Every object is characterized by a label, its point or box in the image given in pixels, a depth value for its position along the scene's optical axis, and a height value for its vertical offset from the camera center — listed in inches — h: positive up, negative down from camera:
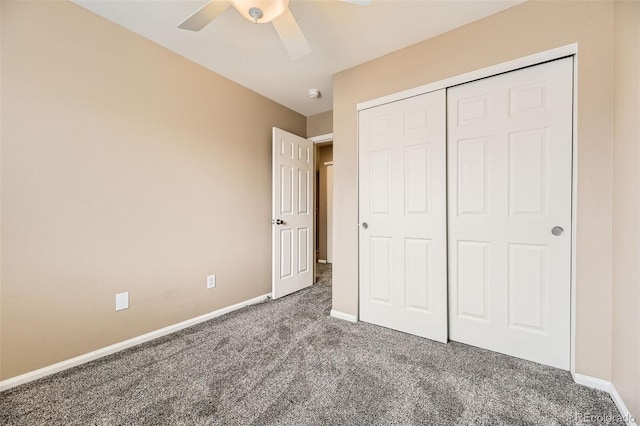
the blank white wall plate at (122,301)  72.7 -26.6
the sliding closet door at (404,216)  78.0 -2.1
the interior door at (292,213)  114.9 -1.6
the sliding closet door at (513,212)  61.7 -0.8
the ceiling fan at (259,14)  53.3 +43.3
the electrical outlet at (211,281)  95.7 -27.5
